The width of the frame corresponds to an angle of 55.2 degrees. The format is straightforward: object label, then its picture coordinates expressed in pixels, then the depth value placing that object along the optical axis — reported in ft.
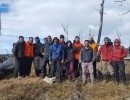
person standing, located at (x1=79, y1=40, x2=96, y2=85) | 15.94
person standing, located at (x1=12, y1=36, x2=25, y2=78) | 17.01
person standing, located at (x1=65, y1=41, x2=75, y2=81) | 16.46
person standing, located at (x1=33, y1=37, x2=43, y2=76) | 17.42
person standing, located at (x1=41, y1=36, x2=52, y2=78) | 16.82
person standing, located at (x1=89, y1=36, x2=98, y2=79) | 16.60
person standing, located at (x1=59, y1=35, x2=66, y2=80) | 16.70
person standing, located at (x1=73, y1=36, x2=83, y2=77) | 16.63
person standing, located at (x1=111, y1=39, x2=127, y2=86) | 15.65
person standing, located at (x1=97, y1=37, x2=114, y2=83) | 16.32
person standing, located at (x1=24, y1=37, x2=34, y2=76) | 17.20
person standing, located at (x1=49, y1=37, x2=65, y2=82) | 16.16
